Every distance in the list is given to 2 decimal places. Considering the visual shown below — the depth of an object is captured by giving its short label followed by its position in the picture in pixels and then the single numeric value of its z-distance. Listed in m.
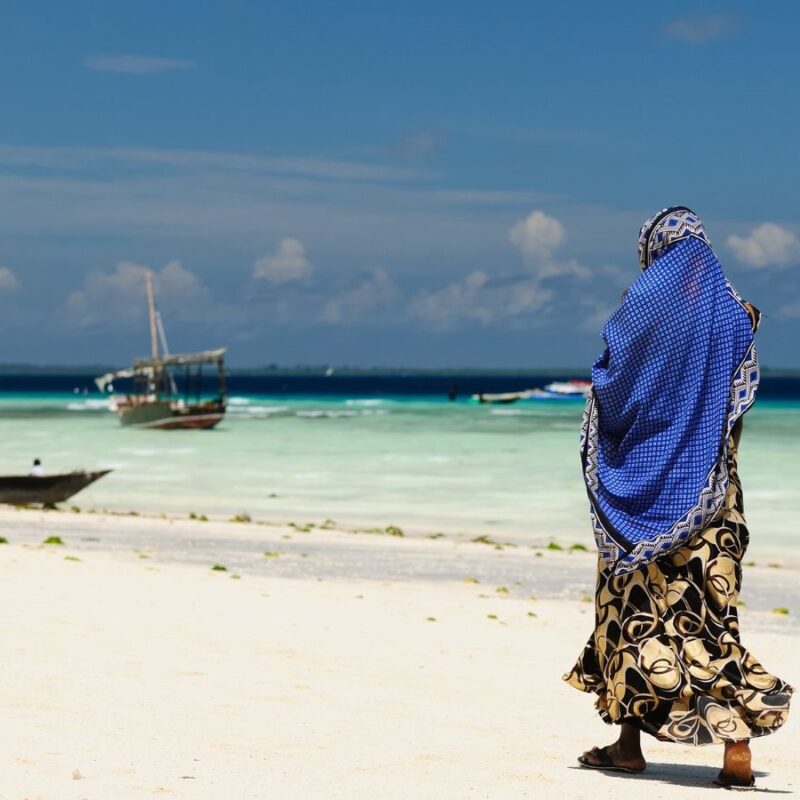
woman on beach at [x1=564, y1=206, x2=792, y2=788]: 5.00
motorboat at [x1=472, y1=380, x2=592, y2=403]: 119.88
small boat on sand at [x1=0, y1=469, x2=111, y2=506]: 21.73
